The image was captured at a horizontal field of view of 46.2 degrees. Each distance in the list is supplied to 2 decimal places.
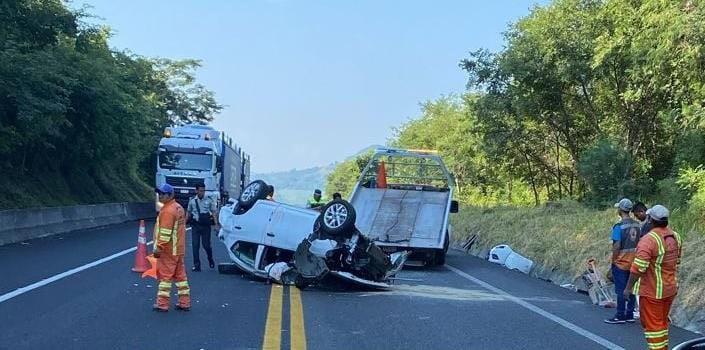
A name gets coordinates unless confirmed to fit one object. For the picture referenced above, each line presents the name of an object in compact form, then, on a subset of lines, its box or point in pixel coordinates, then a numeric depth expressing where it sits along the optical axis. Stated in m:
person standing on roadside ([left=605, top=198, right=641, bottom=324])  10.81
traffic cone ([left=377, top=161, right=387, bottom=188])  20.19
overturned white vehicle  12.52
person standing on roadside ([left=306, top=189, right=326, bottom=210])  17.73
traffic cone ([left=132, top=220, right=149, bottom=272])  14.07
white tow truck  17.23
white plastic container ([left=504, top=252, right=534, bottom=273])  18.19
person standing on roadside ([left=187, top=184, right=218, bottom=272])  15.20
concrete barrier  19.92
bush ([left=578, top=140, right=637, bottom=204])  24.55
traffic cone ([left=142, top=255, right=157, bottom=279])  10.48
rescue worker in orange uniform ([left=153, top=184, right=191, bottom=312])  9.85
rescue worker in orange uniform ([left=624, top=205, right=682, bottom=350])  7.59
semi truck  33.47
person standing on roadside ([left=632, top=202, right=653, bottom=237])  10.84
